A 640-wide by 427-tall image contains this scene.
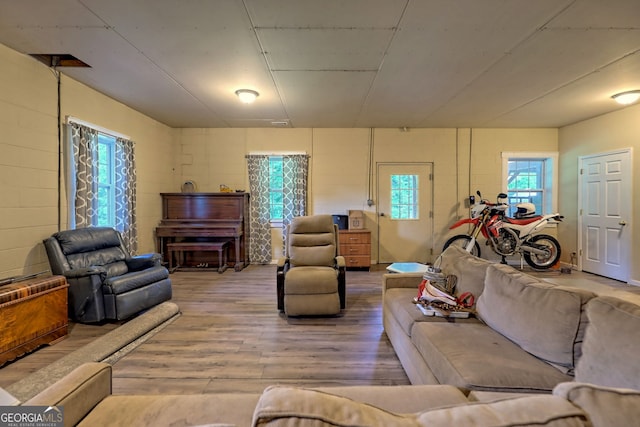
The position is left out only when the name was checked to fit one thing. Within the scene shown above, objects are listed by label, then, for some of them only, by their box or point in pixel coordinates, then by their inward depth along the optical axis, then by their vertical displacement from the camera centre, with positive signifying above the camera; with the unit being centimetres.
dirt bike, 501 -46
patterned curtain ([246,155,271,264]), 569 -7
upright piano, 525 -16
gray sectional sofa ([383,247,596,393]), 131 -74
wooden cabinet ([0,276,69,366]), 219 -90
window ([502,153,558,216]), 561 +58
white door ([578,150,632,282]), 436 -9
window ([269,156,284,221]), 575 +37
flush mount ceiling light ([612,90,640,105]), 370 +147
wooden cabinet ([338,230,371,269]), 522 -76
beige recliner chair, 306 -72
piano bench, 504 -73
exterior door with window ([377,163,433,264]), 578 -16
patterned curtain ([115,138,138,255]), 425 +21
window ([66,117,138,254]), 341 +36
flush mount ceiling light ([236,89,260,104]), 373 +146
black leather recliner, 286 -76
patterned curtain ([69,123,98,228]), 340 +35
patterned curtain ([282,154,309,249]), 564 +44
